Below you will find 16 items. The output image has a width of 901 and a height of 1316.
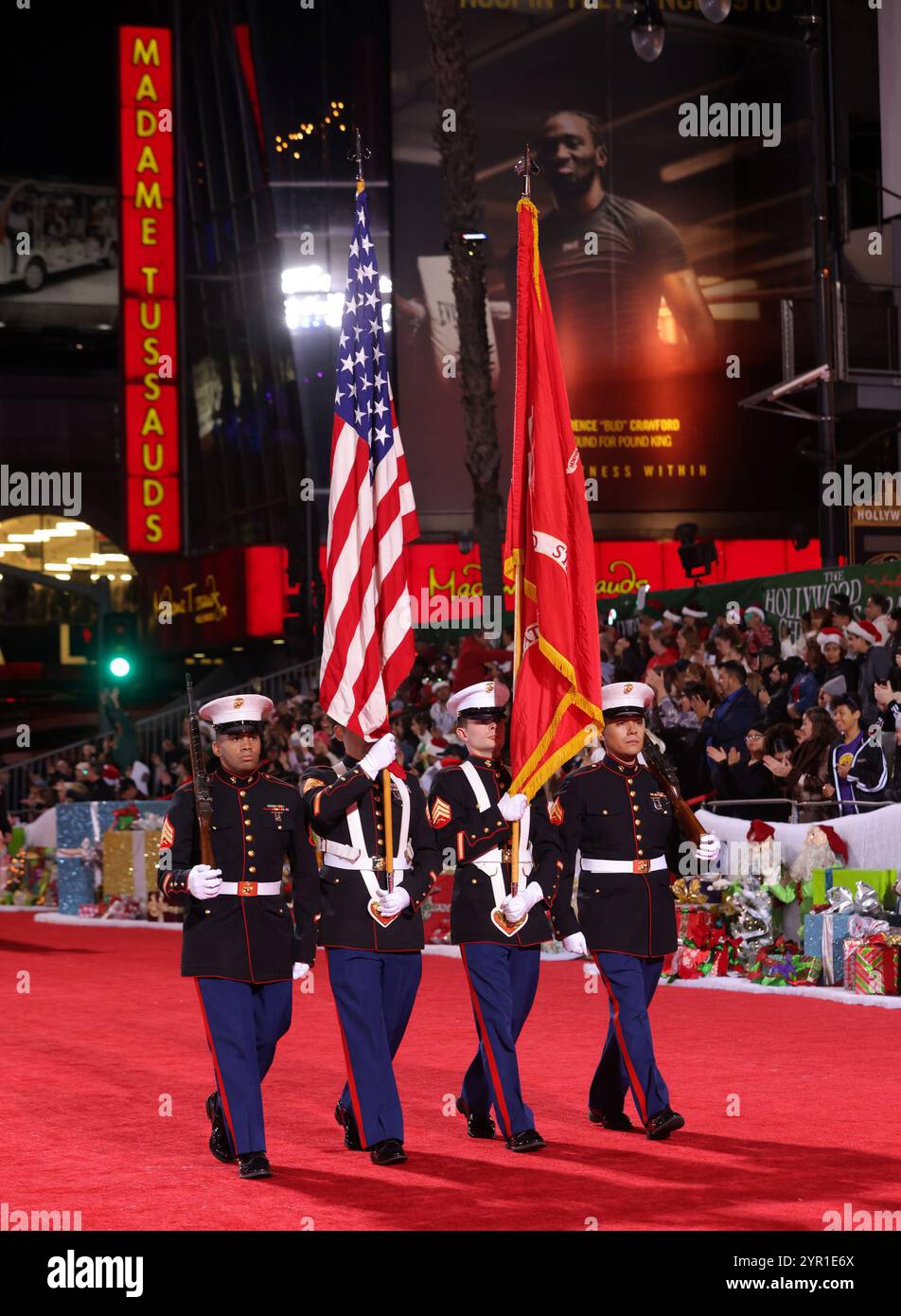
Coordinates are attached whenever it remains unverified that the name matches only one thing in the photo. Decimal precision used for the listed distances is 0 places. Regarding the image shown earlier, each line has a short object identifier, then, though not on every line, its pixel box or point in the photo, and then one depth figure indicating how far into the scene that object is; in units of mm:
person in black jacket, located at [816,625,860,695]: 16422
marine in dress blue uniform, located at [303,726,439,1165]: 7910
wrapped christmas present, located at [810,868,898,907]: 13531
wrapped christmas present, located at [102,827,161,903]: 23266
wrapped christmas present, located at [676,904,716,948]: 14609
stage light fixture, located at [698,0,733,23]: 18188
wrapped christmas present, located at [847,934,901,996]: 13023
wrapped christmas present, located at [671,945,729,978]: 14672
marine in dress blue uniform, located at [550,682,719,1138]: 8383
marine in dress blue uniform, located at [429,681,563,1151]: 8172
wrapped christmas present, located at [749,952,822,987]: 13812
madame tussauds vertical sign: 36812
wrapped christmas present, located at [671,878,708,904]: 14672
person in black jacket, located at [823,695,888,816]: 14594
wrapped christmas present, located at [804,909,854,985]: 13516
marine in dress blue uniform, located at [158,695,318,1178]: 7691
